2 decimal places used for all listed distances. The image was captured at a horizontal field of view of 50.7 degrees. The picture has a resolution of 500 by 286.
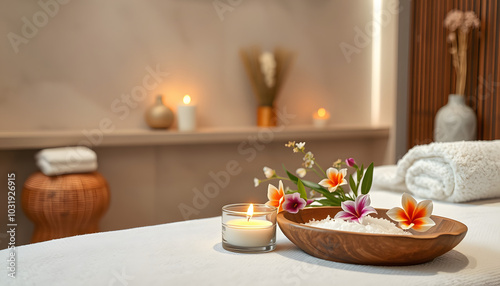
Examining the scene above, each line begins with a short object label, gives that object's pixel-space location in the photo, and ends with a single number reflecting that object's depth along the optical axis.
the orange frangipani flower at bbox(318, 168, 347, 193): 1.01
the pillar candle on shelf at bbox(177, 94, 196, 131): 2.51
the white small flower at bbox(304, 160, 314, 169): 1.07
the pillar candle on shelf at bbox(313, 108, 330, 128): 2.94
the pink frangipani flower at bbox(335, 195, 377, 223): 0.90
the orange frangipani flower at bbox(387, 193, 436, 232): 0.88
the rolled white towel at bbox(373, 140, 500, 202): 1.38
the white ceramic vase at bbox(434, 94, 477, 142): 2.73
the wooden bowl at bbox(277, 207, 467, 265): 0.80
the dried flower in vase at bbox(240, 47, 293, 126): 2.73
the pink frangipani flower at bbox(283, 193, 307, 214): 0.97
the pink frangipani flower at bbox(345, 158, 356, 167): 1.09
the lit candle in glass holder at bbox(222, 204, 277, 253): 0.91
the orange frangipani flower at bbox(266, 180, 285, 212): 1.02
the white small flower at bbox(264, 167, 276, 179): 1.07
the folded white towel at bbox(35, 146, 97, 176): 2.05
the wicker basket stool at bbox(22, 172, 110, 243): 2.03
